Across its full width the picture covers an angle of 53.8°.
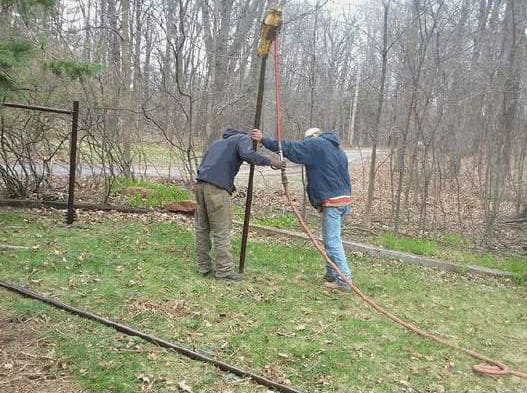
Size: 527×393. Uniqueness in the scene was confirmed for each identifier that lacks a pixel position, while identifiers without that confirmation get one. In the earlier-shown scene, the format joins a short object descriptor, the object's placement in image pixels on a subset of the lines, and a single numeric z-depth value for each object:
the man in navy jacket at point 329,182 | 6.27
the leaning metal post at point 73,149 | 7.96
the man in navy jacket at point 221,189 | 5.95
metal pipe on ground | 3.89
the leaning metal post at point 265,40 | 5.81
